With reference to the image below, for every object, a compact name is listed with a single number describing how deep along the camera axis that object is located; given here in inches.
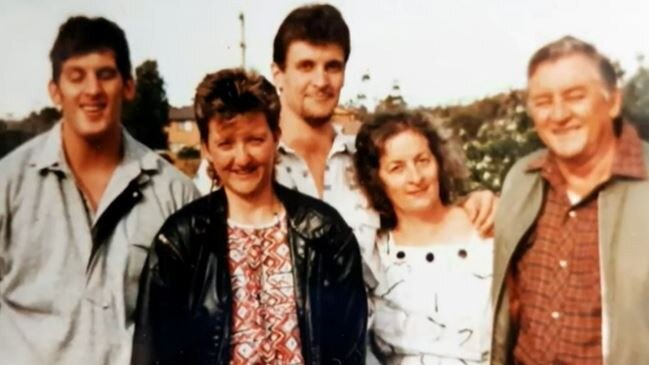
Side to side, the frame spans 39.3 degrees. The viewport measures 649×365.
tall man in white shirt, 90.0
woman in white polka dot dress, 89.4
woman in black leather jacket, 86.4
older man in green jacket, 85.2
